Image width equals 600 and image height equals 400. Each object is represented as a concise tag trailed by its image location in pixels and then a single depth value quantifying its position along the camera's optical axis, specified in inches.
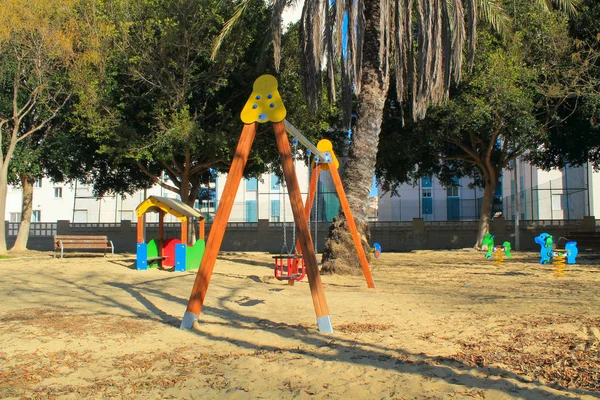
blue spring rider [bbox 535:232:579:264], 631.2
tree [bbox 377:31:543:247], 786.8
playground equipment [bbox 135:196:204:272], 559.5
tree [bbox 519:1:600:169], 738.2
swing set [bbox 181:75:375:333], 255.0
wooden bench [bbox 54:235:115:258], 718.5
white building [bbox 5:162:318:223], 1494.8
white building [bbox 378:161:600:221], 1206.9
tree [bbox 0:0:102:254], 705.6
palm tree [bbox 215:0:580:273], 491.5
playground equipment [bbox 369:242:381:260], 736.1
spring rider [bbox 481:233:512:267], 731.2
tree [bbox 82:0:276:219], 722.8
